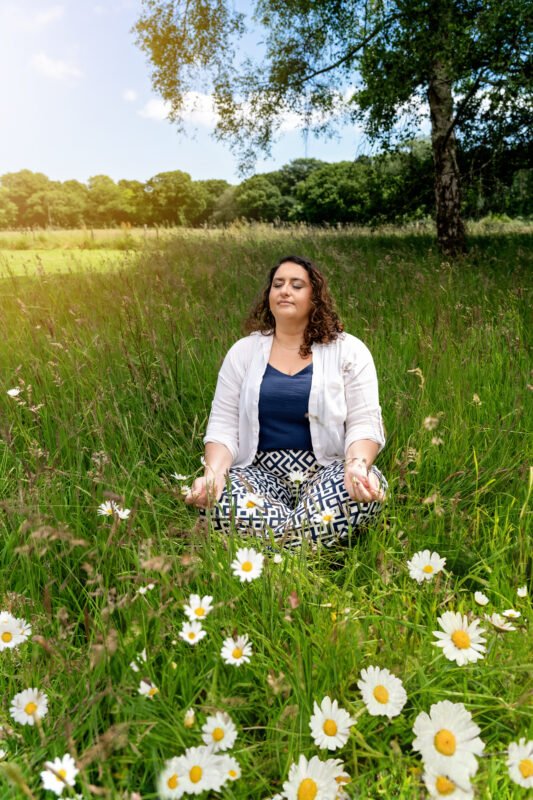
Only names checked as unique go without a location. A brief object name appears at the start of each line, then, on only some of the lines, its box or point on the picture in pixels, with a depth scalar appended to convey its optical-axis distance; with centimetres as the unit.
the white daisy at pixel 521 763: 107
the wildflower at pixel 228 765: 112
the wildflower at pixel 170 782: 107
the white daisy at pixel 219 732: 113
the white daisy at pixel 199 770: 108
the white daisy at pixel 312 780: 111
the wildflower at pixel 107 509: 183
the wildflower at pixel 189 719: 115
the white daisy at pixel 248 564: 144
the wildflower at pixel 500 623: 138
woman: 258
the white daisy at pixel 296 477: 207
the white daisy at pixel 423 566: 151
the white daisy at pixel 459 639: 129
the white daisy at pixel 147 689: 125
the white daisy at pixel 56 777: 106
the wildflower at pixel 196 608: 135
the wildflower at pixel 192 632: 129
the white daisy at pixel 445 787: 102
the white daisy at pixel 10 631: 146
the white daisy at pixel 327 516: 175
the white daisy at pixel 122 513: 166
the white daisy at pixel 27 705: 129
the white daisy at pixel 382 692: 125
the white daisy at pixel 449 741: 106
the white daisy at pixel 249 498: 232
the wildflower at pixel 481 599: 159
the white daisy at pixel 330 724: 122
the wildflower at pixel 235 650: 133
